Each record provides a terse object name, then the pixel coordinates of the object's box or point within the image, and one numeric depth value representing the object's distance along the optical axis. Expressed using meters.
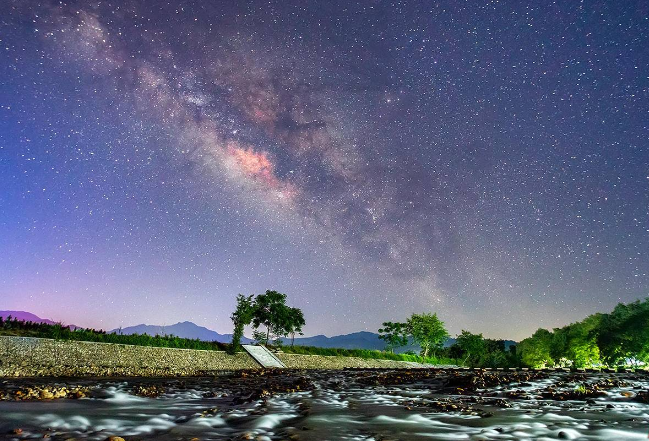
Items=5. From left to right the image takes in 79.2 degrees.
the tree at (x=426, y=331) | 106.50
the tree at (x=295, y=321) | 75.44
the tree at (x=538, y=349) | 72.83
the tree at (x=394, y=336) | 107.44
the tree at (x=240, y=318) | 50.89
